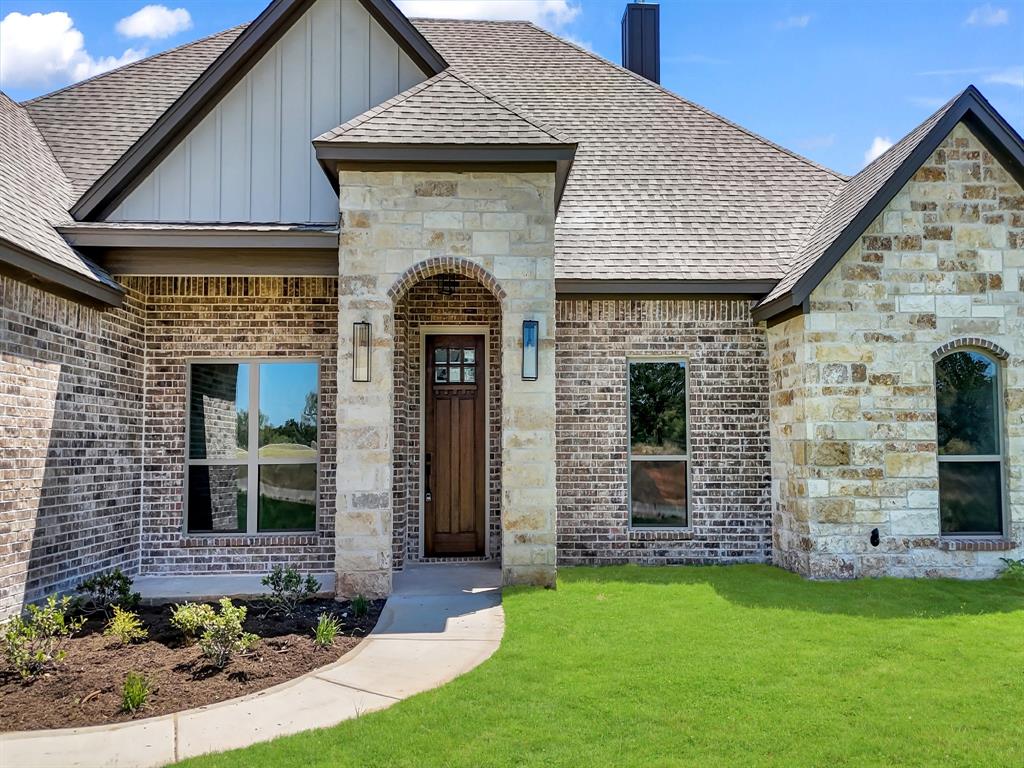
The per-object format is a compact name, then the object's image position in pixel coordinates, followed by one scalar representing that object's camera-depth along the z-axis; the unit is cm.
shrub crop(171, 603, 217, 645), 581
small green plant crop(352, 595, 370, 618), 684
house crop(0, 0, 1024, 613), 755
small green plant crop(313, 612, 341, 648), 589
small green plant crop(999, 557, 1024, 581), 813
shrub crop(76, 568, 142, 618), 691
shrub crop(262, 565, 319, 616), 691
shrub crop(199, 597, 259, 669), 546
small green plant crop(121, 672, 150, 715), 468
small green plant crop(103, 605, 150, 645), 596
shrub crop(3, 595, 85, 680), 523
